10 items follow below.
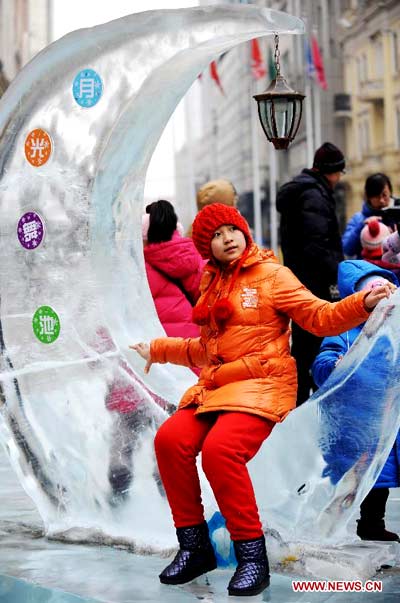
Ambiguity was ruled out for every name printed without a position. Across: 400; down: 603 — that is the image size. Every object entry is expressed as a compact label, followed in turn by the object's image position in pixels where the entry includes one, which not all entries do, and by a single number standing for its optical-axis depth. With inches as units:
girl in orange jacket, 158.7
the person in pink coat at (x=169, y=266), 235.3
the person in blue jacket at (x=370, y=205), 293.6
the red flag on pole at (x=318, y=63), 1352.1
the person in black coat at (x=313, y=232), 266.1
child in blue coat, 177.6
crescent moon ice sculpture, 194.7
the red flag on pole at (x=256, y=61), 1317.7
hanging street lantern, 209.8
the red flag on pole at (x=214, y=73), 1242.3
